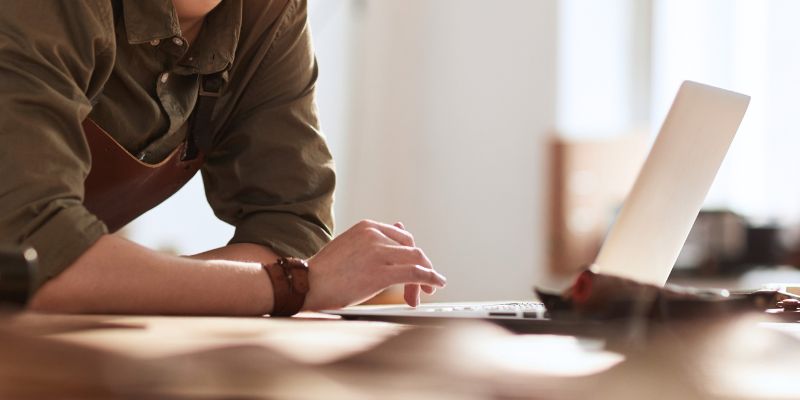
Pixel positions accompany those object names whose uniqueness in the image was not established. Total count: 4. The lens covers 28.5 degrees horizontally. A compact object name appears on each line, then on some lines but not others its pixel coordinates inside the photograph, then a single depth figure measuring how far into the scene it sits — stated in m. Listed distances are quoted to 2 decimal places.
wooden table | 0.86
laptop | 1.38
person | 1.42
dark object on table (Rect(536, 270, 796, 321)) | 1.11
